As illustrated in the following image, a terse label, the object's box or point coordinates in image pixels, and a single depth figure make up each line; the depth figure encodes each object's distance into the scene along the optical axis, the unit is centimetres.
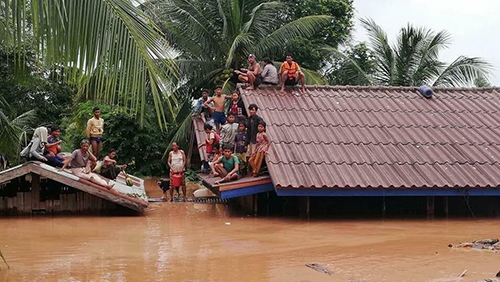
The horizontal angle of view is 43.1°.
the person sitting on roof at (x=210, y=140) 1482
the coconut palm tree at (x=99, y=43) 500
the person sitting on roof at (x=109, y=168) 1409
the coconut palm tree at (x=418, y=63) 2373
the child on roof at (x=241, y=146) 1326
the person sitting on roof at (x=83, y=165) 1273
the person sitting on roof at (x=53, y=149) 1325
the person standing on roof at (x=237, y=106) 1516
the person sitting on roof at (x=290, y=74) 1506
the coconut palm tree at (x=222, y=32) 2184
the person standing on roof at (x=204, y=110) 1593
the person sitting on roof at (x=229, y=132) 1402
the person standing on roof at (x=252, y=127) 1261
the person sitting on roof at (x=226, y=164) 1291
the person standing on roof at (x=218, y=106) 1559
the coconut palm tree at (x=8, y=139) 1250
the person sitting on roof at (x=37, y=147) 1275
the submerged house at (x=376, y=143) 1191
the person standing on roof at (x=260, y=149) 1230
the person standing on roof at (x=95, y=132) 1436
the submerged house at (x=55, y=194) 1241
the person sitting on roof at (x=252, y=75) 1491
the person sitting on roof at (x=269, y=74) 1525
